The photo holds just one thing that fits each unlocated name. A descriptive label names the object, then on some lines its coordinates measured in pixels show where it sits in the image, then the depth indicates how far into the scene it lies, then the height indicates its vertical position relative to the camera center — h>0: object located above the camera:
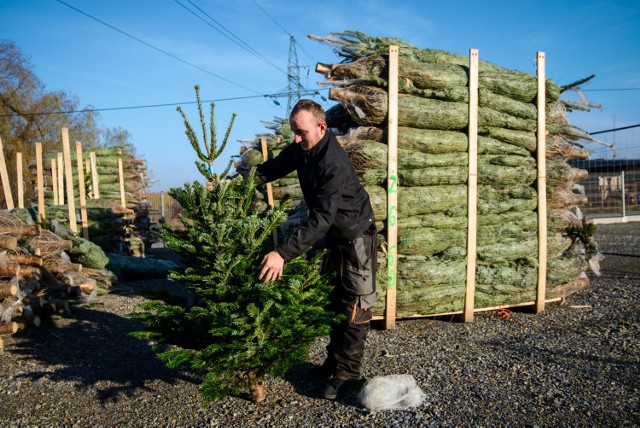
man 3.80 -0.27
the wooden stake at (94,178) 13.77 +0.53
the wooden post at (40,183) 10.01 +0.29
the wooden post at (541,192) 6.74 -0.02
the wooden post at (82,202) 10.76 -0.12
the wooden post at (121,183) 14.49 +0.39
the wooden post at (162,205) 29.88 -0.60
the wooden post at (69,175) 10.05 +0.45
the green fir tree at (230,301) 3.51 -0.79
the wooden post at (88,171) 14.74 +0.78
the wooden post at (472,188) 6.25 +0.04
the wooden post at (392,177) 5.85 +0.18
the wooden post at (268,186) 7.33 +0.12
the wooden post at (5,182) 9.94 +0.32
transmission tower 29.02 +7.69
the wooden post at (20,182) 11.24 +0.35
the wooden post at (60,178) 11.91 +0.47
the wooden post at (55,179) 12.51 +0.46
